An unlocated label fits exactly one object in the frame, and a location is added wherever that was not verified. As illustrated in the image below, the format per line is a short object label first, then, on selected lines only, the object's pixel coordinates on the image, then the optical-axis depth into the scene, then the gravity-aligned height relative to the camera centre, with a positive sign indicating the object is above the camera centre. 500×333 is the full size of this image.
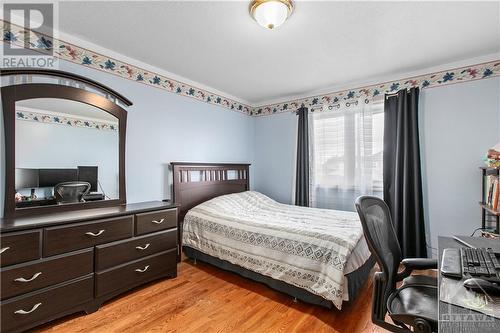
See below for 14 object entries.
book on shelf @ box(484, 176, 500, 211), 2.04 -0.24
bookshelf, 2.19 -0.33
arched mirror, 1.93 +0.19
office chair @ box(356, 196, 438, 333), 1.14 -0.69
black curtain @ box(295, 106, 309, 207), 3.76 +0.08
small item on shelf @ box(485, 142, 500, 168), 2.03 +0.08
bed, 1.92 -0.70
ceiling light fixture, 1.66 +1.14
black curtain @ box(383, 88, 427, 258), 2.84 -0.14
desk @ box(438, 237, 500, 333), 0.69 -0.48
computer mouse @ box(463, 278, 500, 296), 0.90 -0.47
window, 3.24 +0.18
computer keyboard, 1.03 -0.47
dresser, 1.56 -0.72
